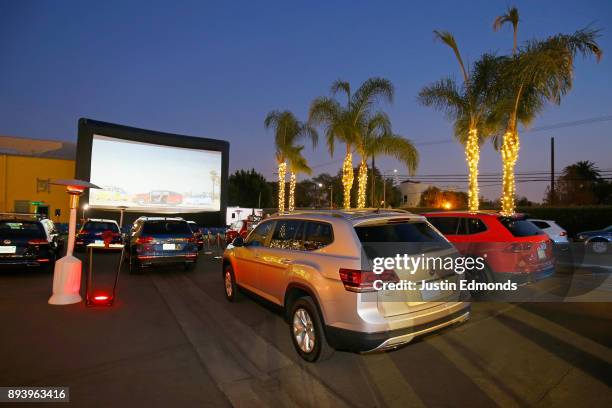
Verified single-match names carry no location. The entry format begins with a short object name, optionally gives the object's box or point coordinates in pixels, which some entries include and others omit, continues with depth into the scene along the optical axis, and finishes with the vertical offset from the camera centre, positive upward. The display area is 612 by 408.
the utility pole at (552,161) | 31.27 +5.33
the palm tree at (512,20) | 13.86 +7.64
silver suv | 3.72 -0.76
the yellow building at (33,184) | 29.81 +1.83
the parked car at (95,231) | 14.50 -0.92
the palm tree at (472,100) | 14.35 +4.83
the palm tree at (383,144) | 18.25 +3.65
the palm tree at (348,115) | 17.77 +5.03
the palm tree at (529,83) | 12.07 +4.83
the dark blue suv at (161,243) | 9.84 -0.88
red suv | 6.55 -0.44
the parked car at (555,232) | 13.48 -0.34
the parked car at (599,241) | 14.90 -0.68
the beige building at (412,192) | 86.44 +6.19
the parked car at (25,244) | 8.76 -0.93
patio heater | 6.85 -1.26
